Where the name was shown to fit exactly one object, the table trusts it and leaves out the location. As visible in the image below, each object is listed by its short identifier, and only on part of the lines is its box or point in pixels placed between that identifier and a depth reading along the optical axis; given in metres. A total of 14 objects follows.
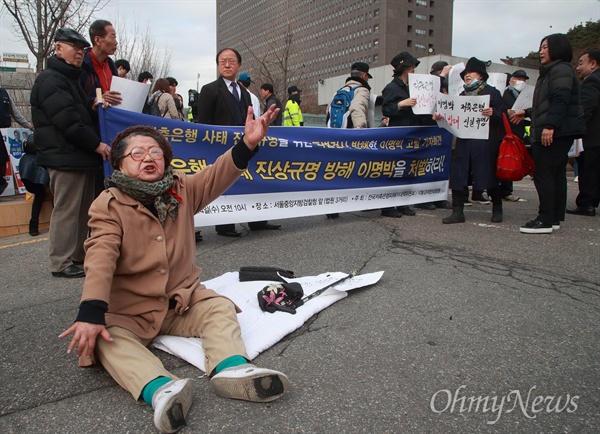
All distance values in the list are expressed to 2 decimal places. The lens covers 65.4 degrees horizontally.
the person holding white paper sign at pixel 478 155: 6.06
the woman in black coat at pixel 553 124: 5.19
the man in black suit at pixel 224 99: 5.36
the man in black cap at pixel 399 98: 6.76
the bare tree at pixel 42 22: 10.71
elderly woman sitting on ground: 2.05
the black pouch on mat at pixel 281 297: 3.03
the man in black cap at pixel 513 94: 8.16
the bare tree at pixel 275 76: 23.44
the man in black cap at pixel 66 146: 3.96
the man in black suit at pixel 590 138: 6.46
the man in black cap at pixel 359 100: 6.64
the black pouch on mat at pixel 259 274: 3.56
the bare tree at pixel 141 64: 18.84
